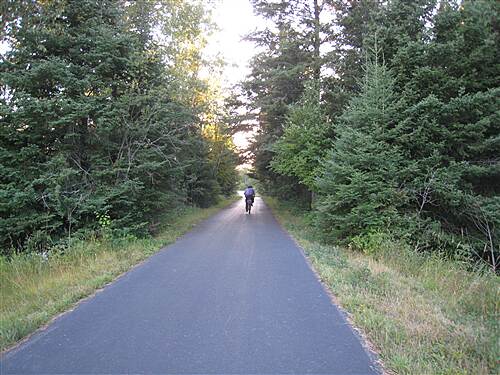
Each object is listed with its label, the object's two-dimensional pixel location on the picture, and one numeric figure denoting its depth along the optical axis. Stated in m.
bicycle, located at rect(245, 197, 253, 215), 23.33
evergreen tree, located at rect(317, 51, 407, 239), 9.54
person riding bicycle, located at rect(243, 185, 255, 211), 23.08
